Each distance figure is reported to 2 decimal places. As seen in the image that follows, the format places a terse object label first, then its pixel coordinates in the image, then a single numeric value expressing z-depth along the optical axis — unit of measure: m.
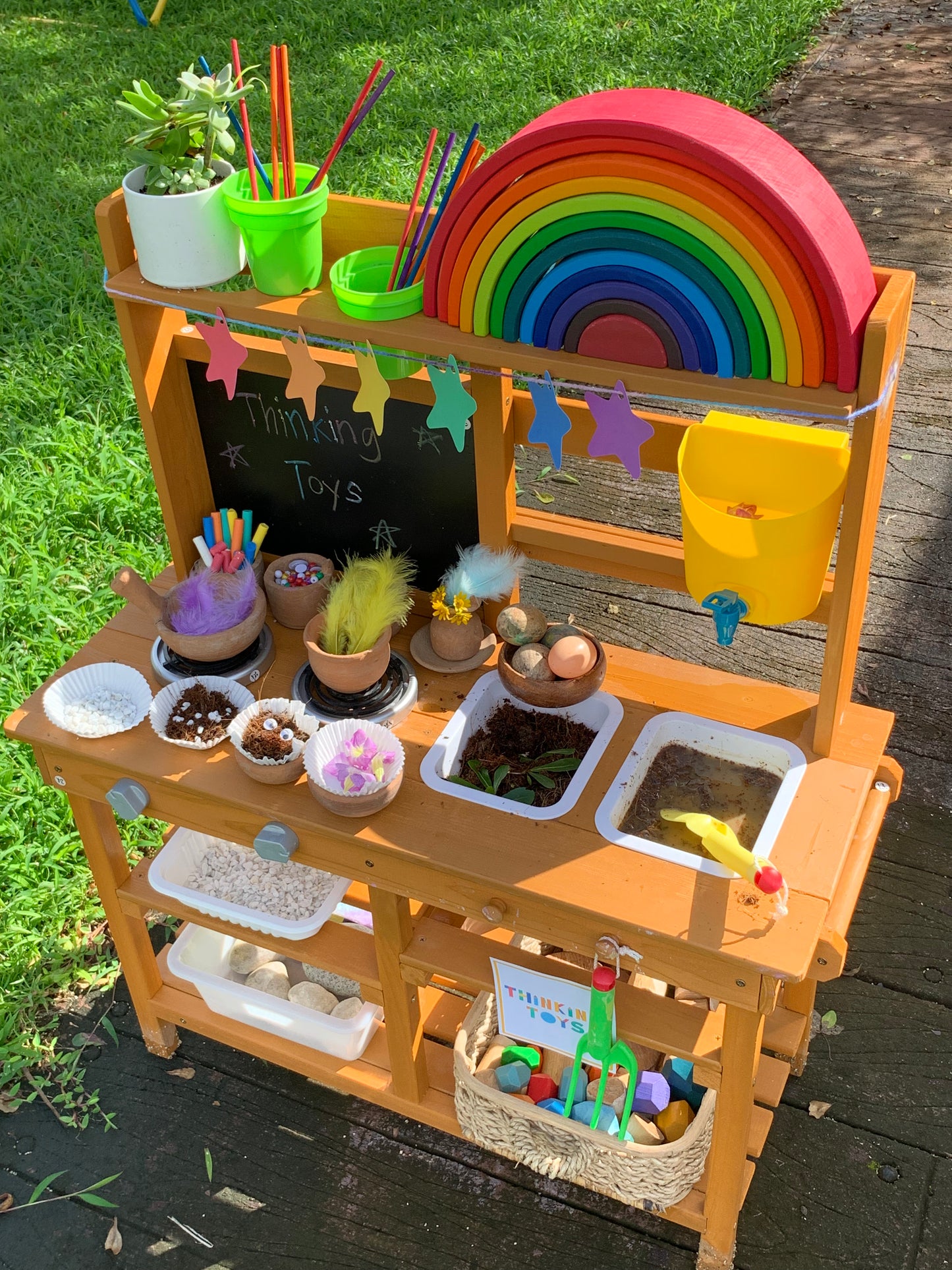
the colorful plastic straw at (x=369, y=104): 1.72
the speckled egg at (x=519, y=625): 2.01
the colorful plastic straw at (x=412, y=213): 1.76
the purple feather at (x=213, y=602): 2.15
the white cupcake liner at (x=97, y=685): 2.13
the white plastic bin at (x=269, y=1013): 2.33
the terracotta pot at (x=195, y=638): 2.12
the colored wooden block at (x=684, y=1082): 2.24
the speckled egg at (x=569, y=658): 1.95
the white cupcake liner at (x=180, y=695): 2.07
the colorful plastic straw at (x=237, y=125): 1.80
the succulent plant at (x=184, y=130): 1.79
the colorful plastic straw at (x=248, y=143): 1.76
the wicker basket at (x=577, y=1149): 2.02
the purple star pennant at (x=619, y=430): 1.68
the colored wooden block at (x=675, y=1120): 2.15
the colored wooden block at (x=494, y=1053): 2.28
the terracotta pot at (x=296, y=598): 2.22
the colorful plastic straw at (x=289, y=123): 1.71
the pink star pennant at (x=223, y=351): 1.93
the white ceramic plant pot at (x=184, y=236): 1.79
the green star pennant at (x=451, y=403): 1.79
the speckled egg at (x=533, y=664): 1.96
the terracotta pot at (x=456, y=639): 2.13
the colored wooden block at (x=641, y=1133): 2.15
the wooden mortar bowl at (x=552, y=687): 1.95
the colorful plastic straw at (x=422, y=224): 1.76
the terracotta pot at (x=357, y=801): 1.87
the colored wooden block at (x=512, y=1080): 2.22
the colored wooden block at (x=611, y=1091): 2.21
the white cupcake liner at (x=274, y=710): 2.00
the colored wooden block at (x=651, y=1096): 2.17
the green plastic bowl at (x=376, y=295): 1.76
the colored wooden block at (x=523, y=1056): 2.28
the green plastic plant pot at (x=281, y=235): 1.76
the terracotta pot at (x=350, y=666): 2.00
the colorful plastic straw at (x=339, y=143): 1.71
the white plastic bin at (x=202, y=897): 2.14
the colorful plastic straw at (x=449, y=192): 1.70
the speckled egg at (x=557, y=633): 2.01
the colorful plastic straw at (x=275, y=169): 1.78
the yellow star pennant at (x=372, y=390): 1.84
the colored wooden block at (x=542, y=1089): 2.21
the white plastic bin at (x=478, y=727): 1.92
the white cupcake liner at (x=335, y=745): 1.90
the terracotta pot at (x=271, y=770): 1.95
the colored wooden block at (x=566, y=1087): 2.21
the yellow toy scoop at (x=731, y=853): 1.67
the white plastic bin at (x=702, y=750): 1.84
